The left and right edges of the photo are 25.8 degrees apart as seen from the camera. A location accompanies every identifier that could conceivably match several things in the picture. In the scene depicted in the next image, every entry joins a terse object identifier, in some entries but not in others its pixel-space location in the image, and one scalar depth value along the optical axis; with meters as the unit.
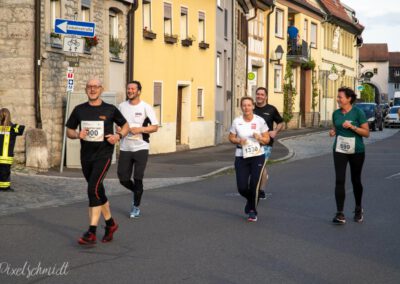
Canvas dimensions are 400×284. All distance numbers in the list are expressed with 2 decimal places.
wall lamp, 42.41
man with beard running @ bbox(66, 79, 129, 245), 9.10
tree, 80.06
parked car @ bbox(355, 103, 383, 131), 50.78
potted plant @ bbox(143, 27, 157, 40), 26.52
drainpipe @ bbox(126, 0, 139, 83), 25.45
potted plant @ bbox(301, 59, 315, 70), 55.19
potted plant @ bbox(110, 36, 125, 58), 24.39
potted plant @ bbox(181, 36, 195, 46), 30.08
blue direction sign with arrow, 17.28
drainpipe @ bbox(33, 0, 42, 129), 19.44
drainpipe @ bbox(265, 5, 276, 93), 47.50
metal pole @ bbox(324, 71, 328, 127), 59.71
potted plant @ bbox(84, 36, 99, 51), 22.06
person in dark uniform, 15.00
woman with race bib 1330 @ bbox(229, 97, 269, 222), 11.42
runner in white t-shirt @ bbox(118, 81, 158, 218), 11.15
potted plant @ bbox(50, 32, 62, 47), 20.09
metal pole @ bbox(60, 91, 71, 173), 18.58
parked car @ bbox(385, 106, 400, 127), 60.22
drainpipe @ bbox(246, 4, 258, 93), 43.41
